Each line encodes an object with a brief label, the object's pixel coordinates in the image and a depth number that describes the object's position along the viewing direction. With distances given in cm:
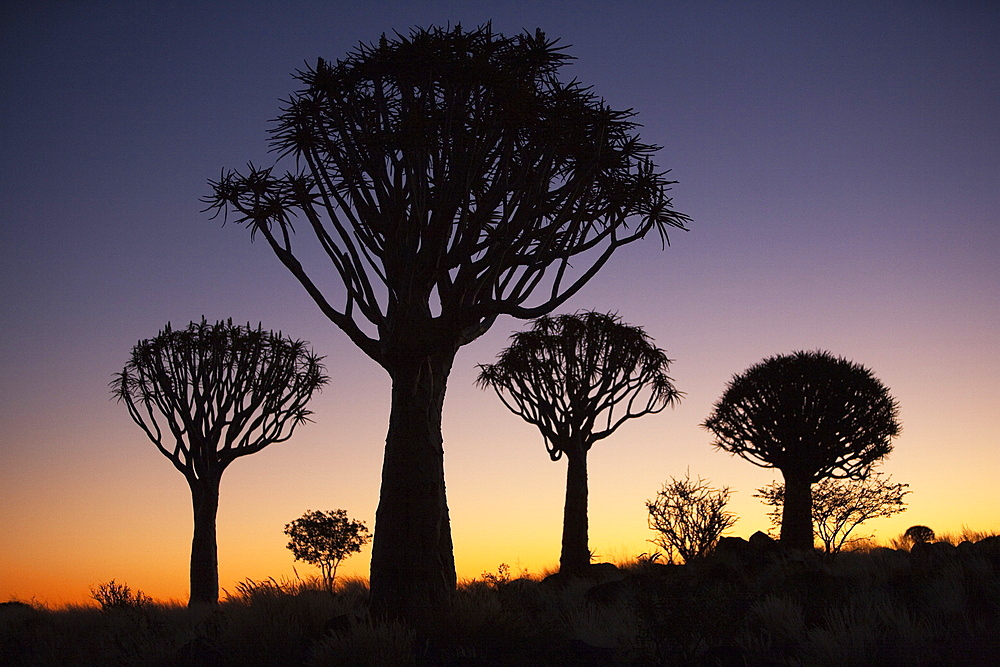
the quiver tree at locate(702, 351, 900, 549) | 2323
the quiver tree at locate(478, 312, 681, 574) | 2080
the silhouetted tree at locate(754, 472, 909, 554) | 2705
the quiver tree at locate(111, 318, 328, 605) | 1995
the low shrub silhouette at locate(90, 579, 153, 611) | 1482
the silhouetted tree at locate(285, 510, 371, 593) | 2589
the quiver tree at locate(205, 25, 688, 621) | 1136
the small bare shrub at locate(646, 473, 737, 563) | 2075
